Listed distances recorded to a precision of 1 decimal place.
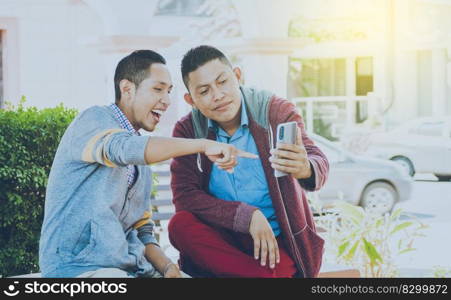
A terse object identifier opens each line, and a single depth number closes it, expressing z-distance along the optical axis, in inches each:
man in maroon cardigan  106.6
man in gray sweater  90.1
